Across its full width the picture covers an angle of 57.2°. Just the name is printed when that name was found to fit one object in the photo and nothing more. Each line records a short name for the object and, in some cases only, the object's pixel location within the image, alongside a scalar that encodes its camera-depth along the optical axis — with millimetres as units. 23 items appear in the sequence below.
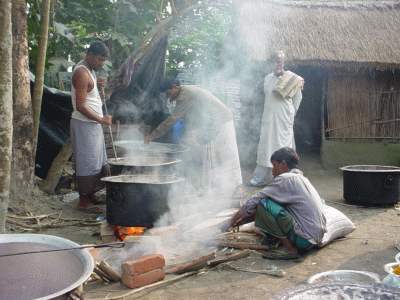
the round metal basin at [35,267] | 1612
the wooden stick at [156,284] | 2475
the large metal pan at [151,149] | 4590
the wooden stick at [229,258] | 2989
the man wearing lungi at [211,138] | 4629
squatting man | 3170
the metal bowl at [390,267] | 2595
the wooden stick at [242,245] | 3393
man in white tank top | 4148
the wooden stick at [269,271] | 2828
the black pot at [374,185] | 4945
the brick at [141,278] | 2623
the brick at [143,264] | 2623
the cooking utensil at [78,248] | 1509
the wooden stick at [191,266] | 2881
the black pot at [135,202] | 3236
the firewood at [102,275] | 2775
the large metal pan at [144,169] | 3740
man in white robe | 6168
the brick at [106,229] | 3414
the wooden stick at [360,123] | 8412
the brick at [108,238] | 3399
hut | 8086
